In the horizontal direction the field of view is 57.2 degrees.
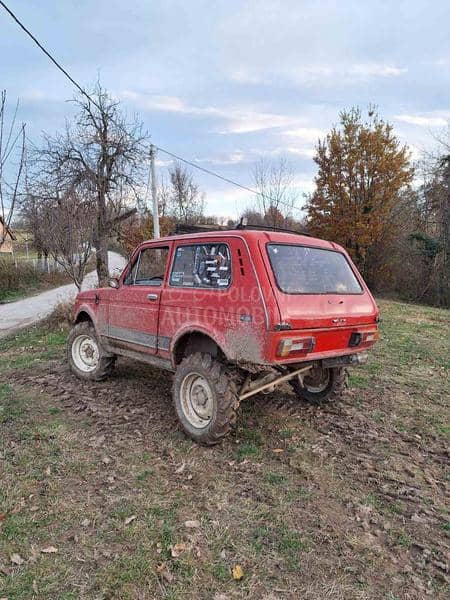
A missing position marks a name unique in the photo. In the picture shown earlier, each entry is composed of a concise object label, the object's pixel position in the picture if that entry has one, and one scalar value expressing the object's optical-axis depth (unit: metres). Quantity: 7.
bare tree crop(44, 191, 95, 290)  9.78
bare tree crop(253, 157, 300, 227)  25.30
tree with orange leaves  19.62
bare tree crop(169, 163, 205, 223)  31.38
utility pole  14.80
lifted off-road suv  3.45
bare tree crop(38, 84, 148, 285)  14.65
